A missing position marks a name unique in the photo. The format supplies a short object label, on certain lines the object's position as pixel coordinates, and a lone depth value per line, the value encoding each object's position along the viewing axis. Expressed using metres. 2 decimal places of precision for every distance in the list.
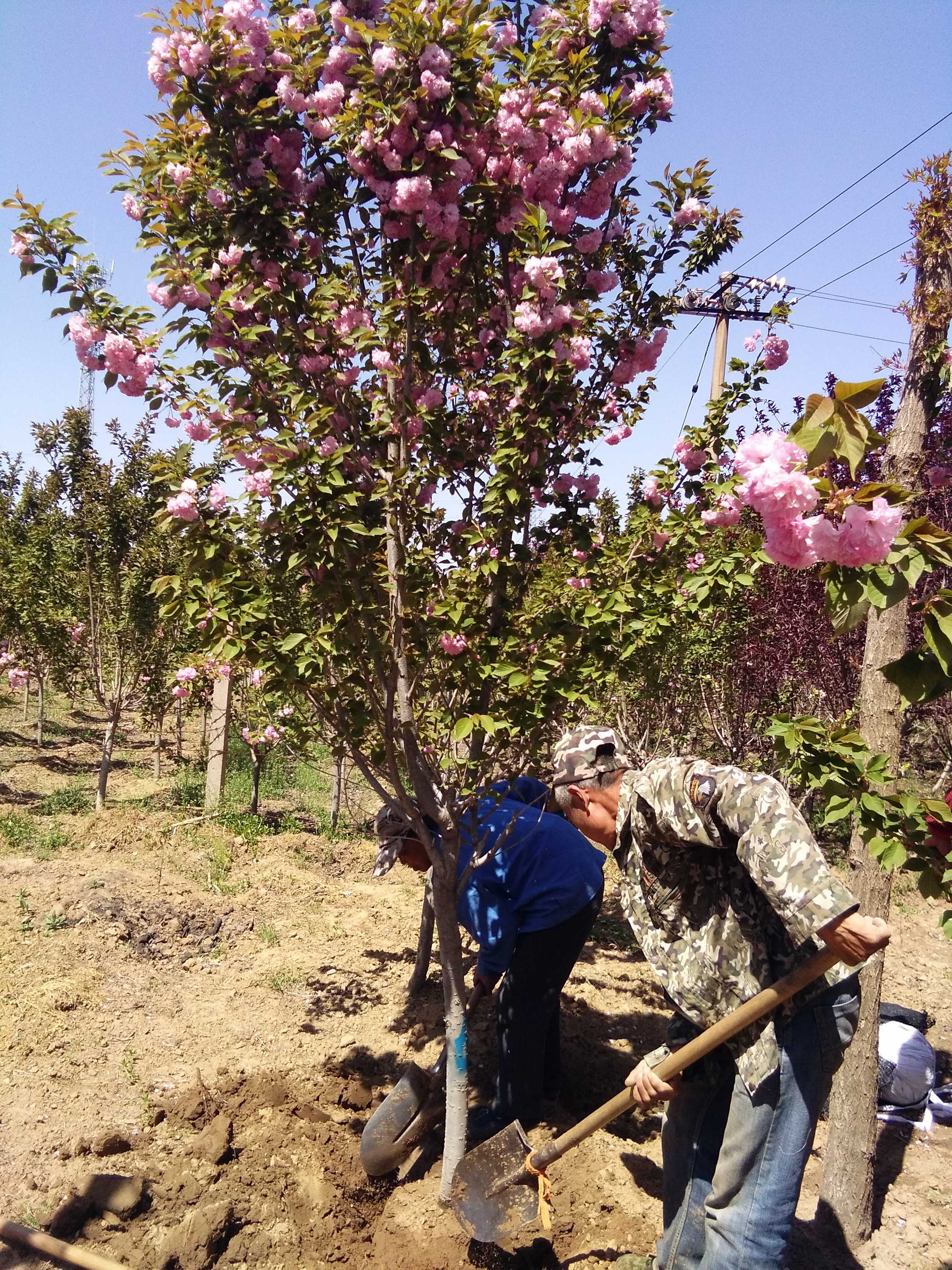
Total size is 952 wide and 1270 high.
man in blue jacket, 3.27
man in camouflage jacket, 1.89
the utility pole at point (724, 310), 7.73
